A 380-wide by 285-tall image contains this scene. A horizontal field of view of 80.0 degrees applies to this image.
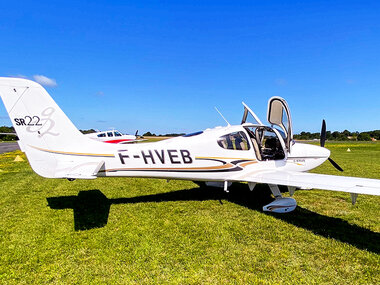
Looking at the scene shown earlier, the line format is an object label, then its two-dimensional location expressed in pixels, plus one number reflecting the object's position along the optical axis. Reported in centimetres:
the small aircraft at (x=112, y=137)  2217
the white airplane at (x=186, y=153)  461
